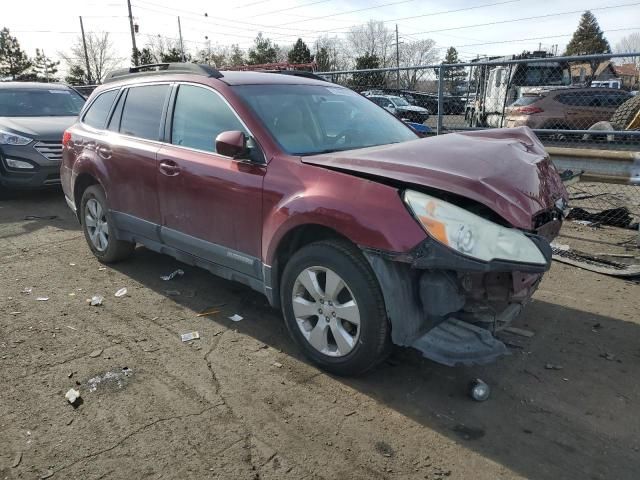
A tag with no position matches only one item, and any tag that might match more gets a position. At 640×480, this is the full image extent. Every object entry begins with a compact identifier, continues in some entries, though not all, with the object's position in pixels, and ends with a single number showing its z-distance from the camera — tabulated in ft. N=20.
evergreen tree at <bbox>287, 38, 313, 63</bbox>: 151.29
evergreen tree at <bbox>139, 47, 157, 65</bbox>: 153.79
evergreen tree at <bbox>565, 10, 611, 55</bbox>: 211.61
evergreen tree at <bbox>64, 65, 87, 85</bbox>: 170.60
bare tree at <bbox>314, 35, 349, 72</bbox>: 139.33
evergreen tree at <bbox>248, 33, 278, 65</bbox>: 178.19
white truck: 37.19
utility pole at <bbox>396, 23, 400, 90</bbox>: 231.63
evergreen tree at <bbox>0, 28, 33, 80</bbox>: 181.68
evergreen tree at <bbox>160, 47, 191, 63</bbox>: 154.51
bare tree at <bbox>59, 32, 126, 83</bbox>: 200.47
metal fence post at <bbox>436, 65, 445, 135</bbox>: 24.74
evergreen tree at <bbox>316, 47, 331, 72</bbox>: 133.35
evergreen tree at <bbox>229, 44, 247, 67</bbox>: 188.05
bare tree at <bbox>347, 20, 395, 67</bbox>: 238.78
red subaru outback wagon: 9.07
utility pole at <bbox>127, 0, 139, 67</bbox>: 134.41
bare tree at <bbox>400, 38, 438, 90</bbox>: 246.27
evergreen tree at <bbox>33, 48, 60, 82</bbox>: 186.70
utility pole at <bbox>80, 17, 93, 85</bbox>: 169.64
